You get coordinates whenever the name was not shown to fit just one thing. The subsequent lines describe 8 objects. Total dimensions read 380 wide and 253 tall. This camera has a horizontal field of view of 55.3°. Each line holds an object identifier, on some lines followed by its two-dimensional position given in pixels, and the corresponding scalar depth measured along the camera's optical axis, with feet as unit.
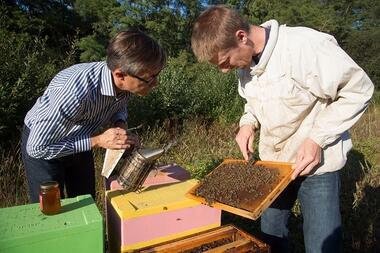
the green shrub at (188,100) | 20.77
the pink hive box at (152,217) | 6.09
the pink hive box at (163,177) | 7.30
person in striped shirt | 6.72
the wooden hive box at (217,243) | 5.97
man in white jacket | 6.11
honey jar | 5.52
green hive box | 4.84
